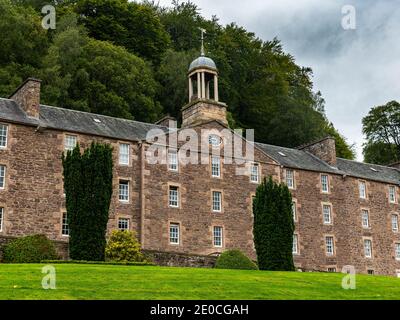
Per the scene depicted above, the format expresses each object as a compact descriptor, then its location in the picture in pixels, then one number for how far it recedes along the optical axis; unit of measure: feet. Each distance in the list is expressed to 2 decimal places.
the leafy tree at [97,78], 184.70
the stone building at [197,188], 128.36
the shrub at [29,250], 105.70
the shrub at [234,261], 116.06
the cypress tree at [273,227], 112.68
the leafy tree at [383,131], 261.44
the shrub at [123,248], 115.34
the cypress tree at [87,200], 101.50
